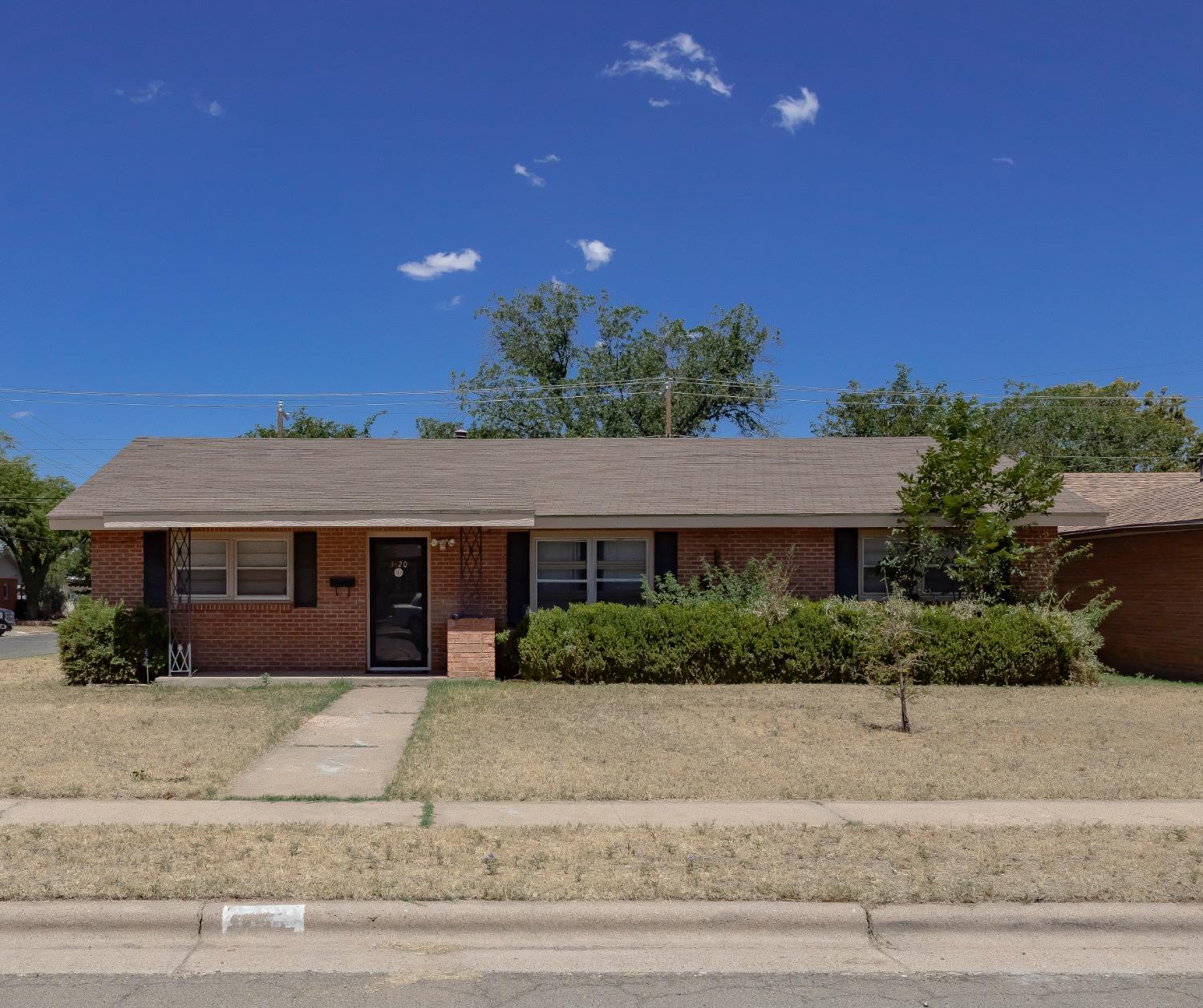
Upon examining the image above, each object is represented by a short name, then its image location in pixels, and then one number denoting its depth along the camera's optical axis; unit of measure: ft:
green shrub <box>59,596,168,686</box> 47.93
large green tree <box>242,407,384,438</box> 145.48
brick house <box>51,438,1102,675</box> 51.42
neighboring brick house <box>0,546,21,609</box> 167.43
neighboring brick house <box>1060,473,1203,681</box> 53.26
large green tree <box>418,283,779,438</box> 126.82
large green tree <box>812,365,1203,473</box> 134.10
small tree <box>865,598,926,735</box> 36.83
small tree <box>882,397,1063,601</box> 51.11
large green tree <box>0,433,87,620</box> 154.51
